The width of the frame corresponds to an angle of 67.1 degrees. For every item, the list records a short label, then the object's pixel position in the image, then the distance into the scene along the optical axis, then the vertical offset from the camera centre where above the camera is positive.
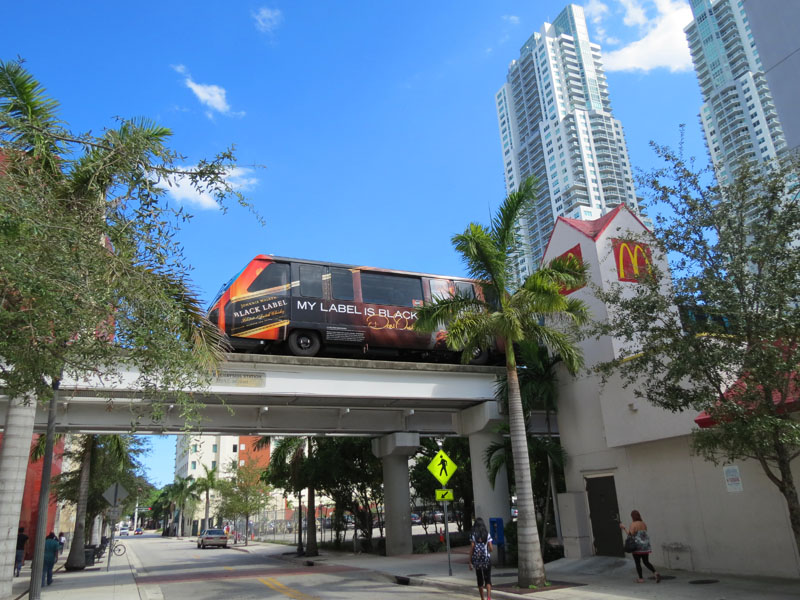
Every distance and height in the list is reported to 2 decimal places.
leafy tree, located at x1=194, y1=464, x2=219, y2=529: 65.41 +3.53
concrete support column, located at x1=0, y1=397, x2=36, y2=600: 11.34 +0.96
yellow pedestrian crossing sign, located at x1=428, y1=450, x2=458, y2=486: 16.41 +0.92
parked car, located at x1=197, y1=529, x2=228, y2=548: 42.47 -1.55
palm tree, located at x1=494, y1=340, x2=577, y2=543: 17.25 +3.06
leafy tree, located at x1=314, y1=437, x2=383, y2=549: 27.06 +1.44
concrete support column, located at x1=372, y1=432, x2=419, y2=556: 22.34 +0.65
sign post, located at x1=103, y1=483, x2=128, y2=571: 18.80 +0.78
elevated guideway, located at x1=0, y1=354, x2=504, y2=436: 15.99 +3.15
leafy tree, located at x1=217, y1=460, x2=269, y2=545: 49.12 +1.62
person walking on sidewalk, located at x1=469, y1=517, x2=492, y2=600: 11.20 -0.97
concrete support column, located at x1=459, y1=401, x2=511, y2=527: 18.56 +1.27
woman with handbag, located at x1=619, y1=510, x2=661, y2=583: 12.57 -0.95
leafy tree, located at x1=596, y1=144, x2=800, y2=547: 9.46 +2.79
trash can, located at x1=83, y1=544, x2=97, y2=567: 25.71 -1.35
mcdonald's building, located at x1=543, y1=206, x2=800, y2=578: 12.24 +0.29
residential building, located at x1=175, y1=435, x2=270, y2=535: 84.94 +8.25
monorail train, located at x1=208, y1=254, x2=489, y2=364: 16.42 +5.51
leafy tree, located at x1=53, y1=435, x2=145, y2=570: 23.39 +2.07
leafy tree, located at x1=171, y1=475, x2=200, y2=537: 75.81 +3.04
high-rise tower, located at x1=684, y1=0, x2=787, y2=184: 145.50 +106.53
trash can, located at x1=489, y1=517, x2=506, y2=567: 17.61 -1.03
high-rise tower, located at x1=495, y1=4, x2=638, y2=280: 155.88 +95.99
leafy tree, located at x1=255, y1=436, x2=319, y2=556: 27.69 +1.93
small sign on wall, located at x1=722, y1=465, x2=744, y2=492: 12.64 +0.21
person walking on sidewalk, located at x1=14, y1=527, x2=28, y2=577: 21.79 -0.93
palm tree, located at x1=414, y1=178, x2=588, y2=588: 13.79 +4.32
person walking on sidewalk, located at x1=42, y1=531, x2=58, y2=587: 17.81 -0.96
